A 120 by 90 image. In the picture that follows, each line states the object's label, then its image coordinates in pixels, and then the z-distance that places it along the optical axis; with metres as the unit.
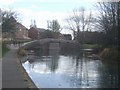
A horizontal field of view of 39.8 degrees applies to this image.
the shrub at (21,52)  23.43
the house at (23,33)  51.98
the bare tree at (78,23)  41.80
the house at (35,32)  51.83
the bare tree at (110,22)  22.44
